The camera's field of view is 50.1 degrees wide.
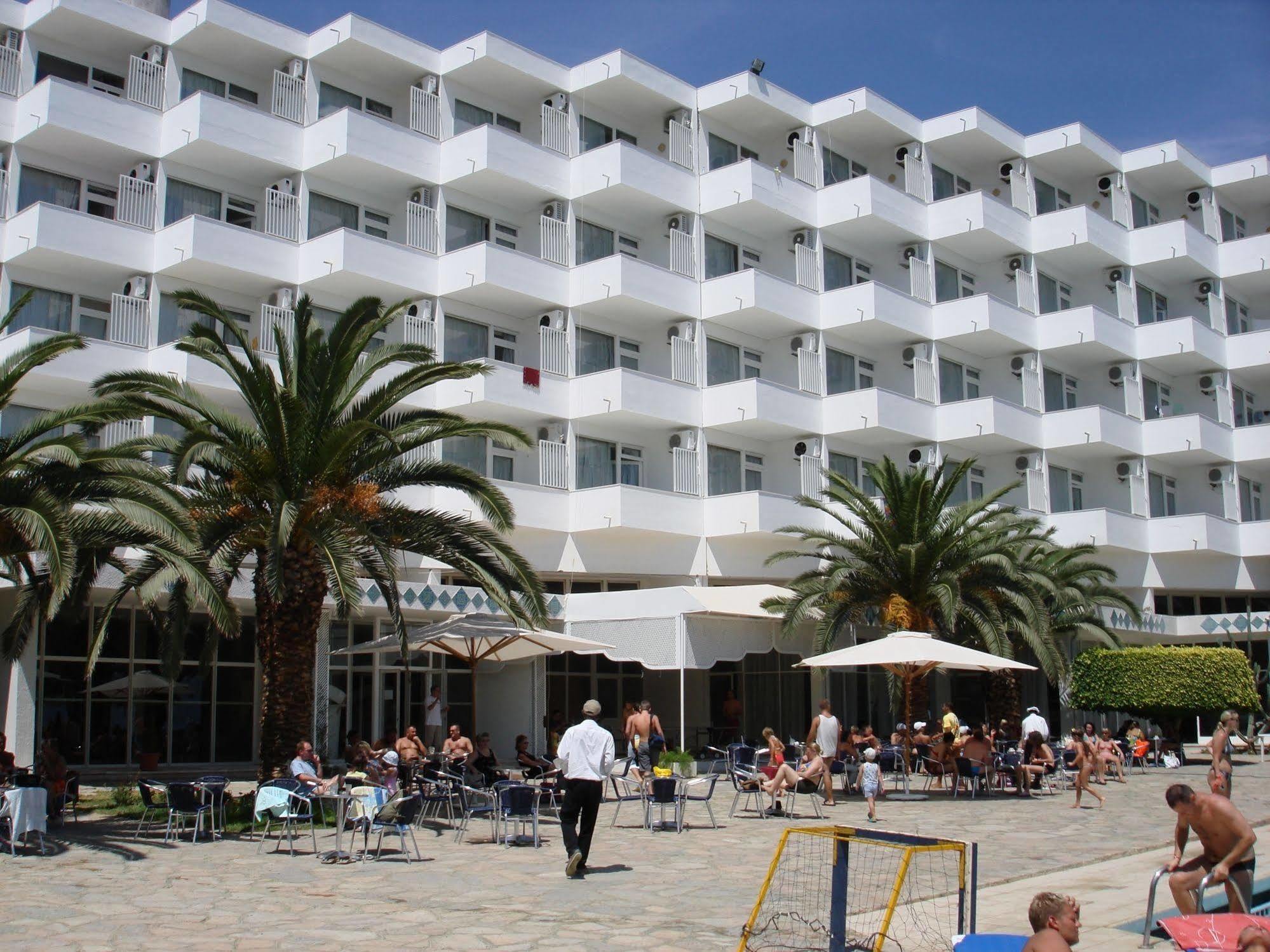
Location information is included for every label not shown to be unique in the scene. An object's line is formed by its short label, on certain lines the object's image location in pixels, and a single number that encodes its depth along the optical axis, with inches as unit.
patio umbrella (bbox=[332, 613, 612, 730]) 810.2
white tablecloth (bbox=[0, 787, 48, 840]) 570.3
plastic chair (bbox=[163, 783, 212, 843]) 613.6
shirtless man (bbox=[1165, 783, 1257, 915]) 365.4
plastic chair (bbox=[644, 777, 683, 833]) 687.1
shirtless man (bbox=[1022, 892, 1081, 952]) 265.7
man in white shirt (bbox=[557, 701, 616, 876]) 530.3
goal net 344.5
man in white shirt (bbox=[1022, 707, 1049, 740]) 985.5
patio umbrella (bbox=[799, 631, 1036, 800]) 882.1
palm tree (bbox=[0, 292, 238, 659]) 612.4
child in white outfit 735.7
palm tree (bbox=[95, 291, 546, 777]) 708.0
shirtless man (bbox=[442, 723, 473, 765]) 809.5
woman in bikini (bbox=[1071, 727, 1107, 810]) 824.3
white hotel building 1110.4
